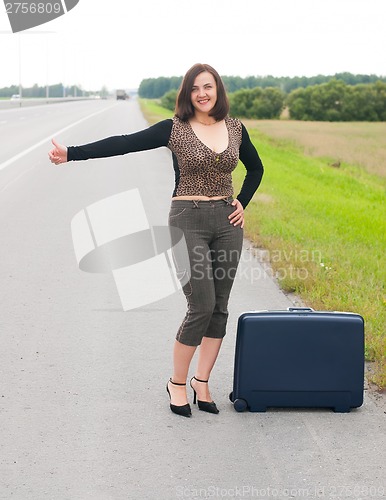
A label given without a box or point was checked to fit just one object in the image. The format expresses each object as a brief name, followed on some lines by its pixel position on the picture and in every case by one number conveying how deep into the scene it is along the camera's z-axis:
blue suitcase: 4.34
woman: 4.18
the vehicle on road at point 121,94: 140.21
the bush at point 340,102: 103.94
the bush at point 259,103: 115.50
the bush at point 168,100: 93.50
